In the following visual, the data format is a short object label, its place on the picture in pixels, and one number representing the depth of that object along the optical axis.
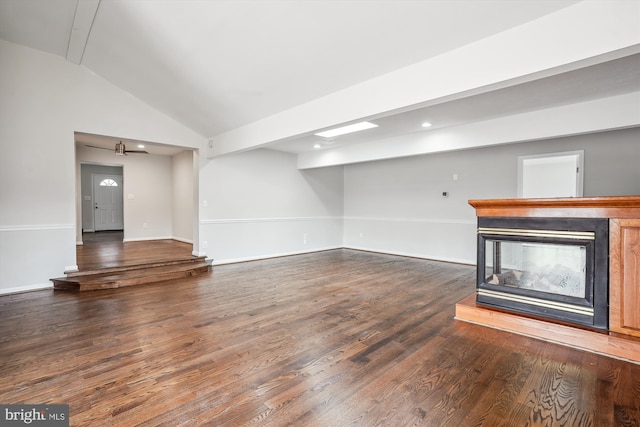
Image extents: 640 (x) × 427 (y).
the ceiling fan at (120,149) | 6.11
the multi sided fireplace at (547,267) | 2.52
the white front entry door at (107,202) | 10.26
